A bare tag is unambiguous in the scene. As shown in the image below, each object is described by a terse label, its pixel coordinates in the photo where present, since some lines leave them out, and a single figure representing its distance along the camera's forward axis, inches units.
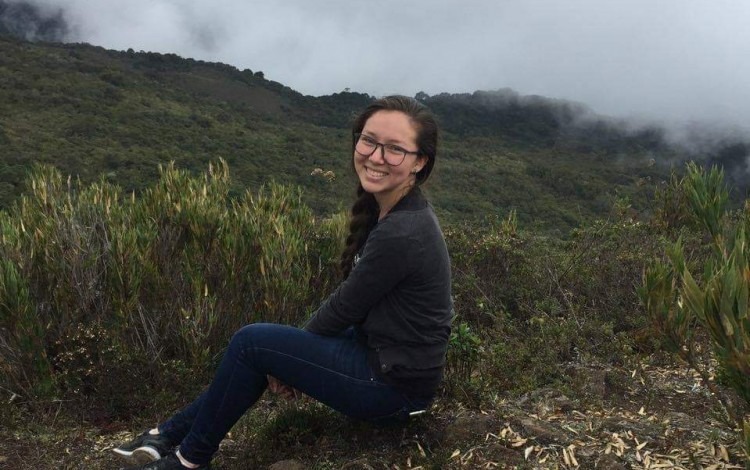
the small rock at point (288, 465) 100.6
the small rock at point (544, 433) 98.7
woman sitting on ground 91.5
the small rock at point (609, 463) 89.7
